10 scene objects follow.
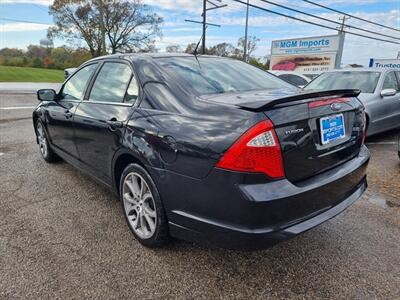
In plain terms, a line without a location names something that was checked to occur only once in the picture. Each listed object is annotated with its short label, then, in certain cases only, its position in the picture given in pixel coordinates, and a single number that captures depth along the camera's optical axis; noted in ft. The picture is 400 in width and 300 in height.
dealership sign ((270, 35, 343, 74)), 74.84
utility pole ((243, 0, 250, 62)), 96.99
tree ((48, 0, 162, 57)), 120.47
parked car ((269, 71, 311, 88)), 41.17
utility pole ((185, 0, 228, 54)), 70.90
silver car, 19.16
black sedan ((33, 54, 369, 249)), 5.86
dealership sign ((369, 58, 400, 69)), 58.18
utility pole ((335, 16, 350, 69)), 73.56
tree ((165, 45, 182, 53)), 158.40
